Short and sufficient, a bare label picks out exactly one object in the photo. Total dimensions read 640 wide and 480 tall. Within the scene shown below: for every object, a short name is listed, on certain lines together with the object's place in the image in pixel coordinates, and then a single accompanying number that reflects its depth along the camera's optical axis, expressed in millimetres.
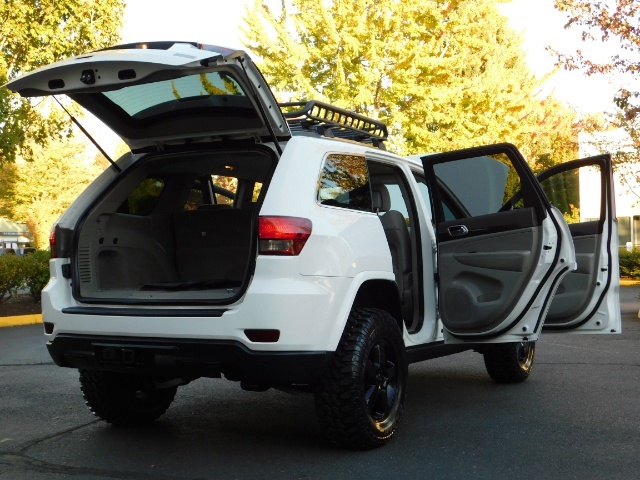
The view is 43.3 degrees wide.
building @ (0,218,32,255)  60812
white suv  4285
